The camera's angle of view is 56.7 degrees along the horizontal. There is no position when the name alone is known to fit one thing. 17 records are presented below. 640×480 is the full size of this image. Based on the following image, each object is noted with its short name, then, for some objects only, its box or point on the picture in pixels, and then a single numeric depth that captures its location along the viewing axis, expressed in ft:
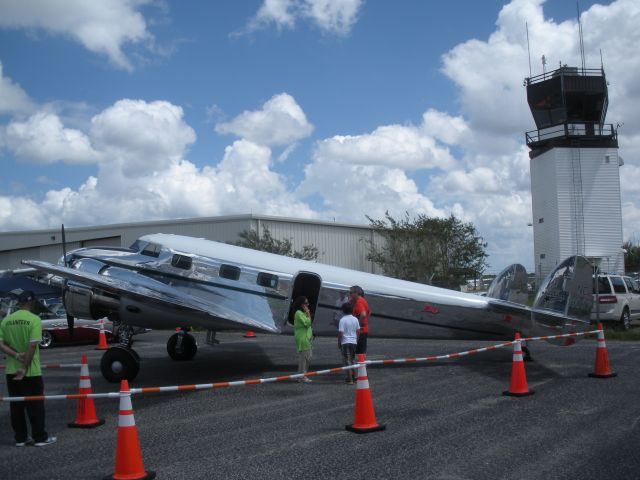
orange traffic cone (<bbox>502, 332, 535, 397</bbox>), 30.19
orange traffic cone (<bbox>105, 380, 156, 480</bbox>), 18.48
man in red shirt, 35.91
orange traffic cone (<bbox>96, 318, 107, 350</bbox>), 60.45
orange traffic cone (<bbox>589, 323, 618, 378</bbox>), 34.83
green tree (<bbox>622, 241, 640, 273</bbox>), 231.26
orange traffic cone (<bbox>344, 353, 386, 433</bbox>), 23.82
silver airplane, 37.35
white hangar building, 112.88
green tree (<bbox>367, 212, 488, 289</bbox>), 125.49
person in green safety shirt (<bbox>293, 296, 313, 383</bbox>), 35.63
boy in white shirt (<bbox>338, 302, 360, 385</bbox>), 34.22
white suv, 64.13
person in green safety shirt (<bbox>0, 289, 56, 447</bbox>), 23.36
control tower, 128.16
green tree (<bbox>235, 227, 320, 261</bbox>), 106.63
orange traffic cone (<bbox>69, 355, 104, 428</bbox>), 26.21
